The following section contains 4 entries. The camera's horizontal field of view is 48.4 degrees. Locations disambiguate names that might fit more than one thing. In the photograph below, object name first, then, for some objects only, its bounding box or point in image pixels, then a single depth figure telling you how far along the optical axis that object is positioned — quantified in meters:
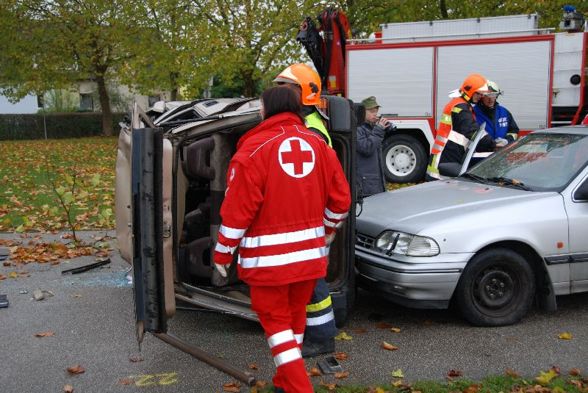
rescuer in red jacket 3.52
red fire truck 12.09
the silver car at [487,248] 4.77
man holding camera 6.41
